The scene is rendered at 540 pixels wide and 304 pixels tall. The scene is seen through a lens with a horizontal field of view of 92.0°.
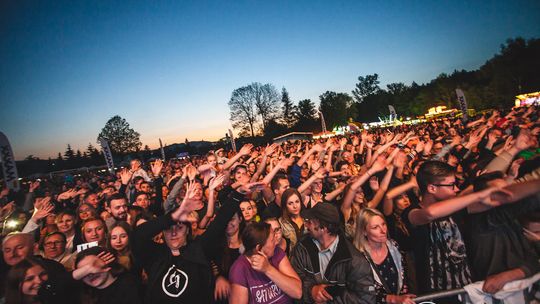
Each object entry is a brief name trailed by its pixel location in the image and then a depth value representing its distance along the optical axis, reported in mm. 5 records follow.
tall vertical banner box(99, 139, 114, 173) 15047
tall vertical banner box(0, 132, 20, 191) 9555
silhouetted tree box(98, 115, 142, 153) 60656
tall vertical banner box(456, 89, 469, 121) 15708
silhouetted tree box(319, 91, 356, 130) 82312
